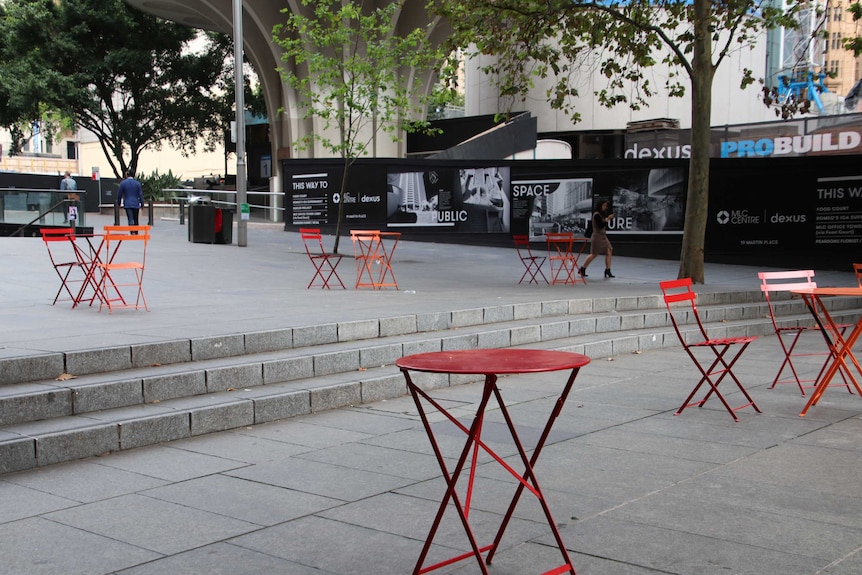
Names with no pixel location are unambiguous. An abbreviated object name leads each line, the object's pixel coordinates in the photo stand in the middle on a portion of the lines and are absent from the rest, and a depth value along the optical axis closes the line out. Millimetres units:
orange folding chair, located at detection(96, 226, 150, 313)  10422
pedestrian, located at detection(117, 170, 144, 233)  24484
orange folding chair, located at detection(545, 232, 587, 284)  16344
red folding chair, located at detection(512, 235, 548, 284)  16728
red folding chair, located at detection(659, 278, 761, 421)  7324
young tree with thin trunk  19812
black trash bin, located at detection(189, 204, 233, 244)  22438
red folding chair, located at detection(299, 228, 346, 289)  14422
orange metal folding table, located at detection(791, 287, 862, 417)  7523
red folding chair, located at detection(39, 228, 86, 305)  10898
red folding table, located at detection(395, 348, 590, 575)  3619
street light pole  21750
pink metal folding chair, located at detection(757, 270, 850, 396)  8492
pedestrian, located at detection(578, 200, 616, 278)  17562
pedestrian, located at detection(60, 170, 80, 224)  29172
